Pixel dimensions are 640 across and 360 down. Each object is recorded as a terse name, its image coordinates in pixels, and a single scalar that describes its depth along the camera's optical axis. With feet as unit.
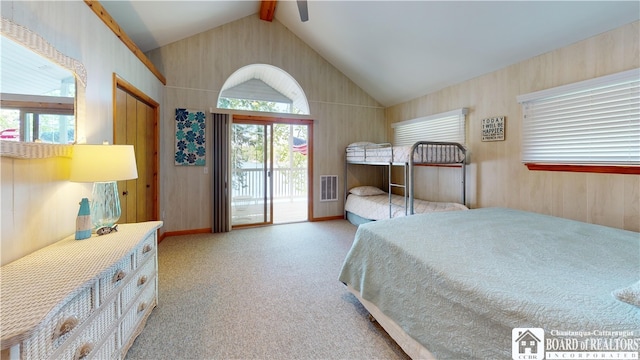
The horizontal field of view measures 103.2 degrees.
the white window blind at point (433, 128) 12.42
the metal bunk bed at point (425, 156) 11.28
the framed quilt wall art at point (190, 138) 13.51
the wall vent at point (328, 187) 16.70
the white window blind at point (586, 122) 7.20
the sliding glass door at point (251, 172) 14.90
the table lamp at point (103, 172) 5.14
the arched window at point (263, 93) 17.74
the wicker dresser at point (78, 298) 2.73
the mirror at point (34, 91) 3.91
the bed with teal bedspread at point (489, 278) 3.17
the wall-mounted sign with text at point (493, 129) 10.52
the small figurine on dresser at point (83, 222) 5.18
